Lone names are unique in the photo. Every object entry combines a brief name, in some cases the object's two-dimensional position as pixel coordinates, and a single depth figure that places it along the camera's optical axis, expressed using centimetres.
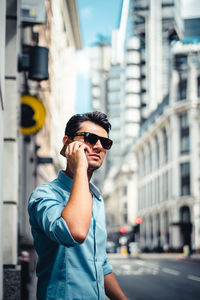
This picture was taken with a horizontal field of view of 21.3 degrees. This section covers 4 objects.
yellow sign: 1021
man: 201
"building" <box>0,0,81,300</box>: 651
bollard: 831
